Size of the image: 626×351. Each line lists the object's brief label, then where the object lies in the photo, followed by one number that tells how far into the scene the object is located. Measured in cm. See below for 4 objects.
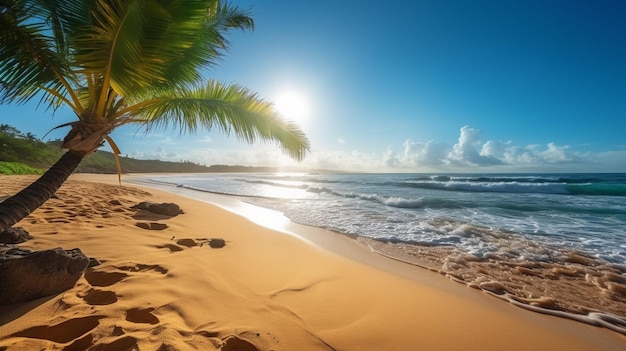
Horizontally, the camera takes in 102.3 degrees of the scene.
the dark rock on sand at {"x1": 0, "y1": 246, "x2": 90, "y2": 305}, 200
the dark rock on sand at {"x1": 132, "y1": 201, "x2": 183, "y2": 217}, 600
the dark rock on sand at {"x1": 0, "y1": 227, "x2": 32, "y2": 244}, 297
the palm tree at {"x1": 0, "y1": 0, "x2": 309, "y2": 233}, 270
